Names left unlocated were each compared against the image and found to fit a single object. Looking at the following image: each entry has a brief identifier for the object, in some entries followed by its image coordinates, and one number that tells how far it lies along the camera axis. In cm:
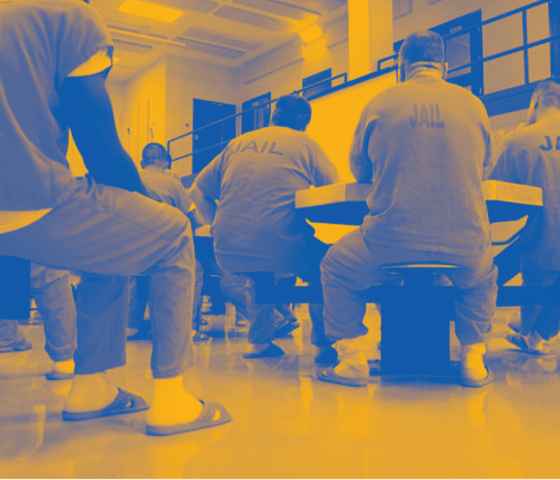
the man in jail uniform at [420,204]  183
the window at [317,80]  923
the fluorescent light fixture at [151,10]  833
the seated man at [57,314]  212
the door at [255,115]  1011
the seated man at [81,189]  126
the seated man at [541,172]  226
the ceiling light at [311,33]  909
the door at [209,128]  1070
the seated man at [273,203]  239
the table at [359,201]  200
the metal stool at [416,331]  207
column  673
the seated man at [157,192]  330
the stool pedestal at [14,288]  135
